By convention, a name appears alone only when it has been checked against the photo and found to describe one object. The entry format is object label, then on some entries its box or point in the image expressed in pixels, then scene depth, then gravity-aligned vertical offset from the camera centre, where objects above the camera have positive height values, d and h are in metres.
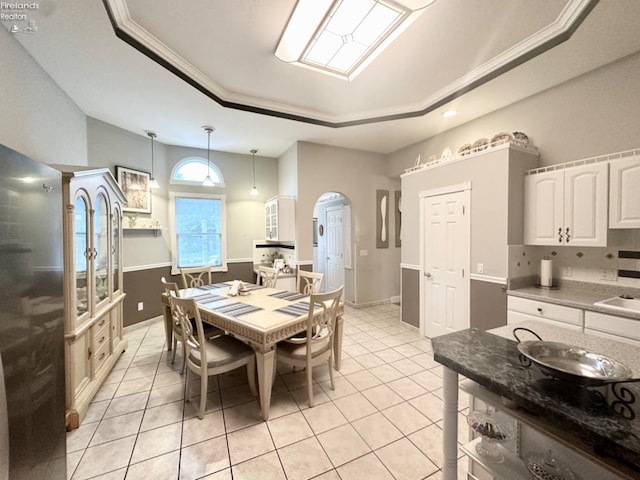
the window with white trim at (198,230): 4.58 +0.11
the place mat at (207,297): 2.73 -0.68
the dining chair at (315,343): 2.16 -0.97
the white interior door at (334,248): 5.40 -0.28
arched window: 4.60 +1.18
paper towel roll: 2.76 -0.40
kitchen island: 0.65 -0.50
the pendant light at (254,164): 4.93 +1.43
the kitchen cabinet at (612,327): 1.91 -0.71
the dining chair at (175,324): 2.50 -0.91
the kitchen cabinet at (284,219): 4.33 +0.29
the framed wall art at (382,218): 5.07 +0.34
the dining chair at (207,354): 2.03 -0.99
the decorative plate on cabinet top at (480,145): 2.97 +1.11
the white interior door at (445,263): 3.15 -0.35
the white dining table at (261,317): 2.00 -0.70
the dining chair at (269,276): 3.72 -0.60
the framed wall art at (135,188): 3.78 +0.74
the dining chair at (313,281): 3.15 -0.58
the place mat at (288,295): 2.83 -0.68
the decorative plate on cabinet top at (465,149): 3.12 +1.09
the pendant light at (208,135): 3.77 +1.57
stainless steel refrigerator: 0.92 -0.36
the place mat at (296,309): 2.30 -0.69
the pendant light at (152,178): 3.78 +0.92
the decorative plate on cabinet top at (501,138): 2.81 +1.11
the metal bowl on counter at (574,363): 0.77 -0.44
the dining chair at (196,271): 3.62 -0.53
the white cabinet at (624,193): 2.13 +0.36
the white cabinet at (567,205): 2.33 +0.29
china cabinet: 1.95 -0.42
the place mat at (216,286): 3.39 -0.67
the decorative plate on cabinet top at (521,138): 2.93 +1.12
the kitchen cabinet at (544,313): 2.21 -0.72
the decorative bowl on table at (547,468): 0.97 -0.91
